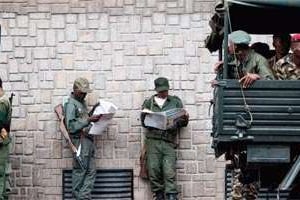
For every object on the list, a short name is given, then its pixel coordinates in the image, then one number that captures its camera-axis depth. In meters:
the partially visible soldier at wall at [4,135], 15.35
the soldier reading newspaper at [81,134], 15.80
